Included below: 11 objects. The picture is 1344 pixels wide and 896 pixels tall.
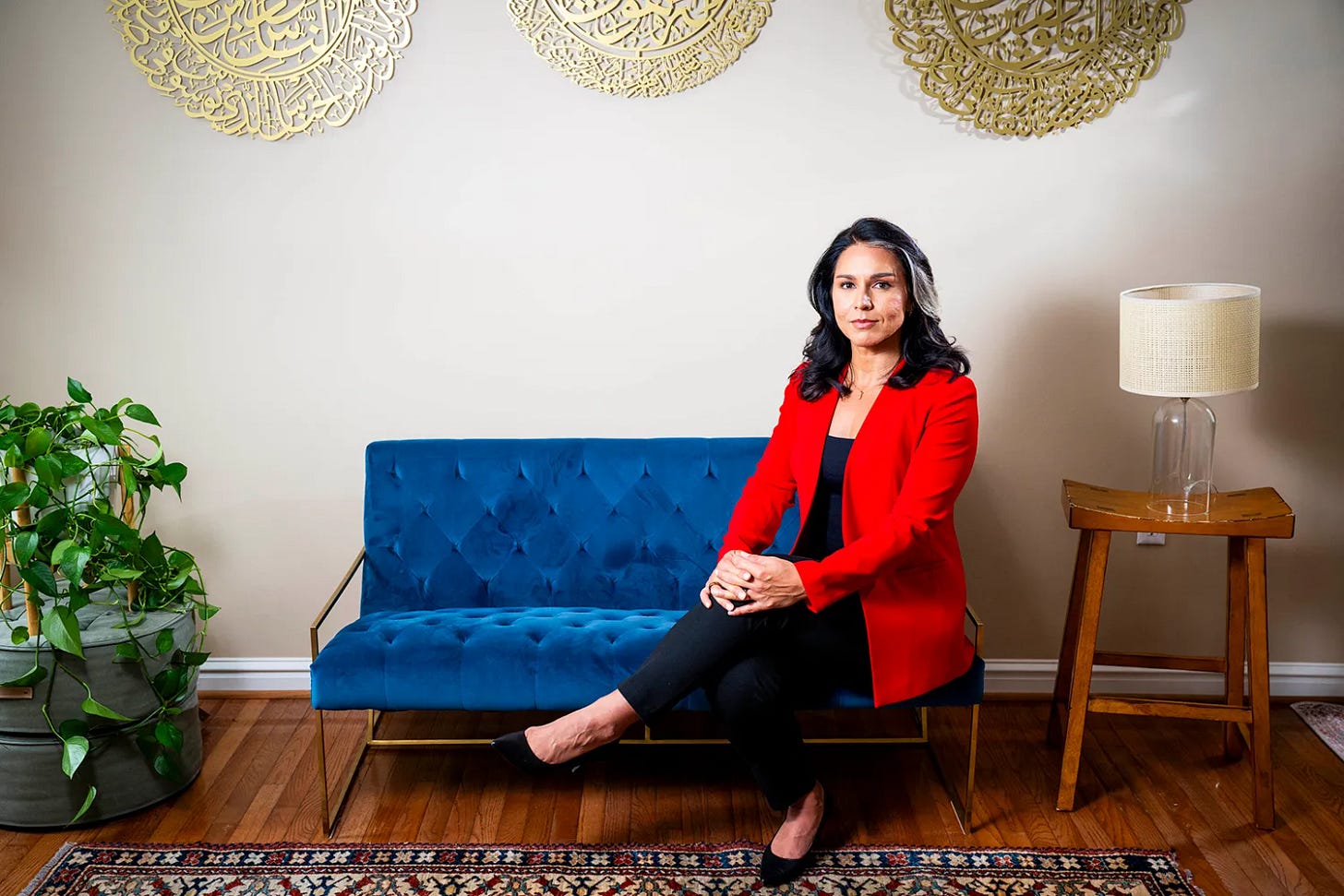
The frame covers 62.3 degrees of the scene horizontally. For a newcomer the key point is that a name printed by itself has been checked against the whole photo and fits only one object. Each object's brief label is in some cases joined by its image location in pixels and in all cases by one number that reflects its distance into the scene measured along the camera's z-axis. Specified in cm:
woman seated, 231
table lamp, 253
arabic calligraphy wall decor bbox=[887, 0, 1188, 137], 296
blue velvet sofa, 295
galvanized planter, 248
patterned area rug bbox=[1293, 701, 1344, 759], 299
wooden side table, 254
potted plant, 240
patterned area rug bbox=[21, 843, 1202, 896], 232
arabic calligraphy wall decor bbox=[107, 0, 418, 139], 299
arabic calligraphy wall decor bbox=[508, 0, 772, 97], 297
